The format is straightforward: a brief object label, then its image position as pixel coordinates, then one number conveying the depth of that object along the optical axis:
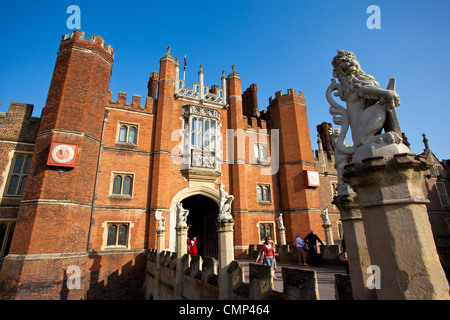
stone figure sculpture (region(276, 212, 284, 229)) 14.82
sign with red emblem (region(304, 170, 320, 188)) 16.65
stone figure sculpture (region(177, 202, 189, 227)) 9.27
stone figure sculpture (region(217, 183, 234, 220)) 5.93
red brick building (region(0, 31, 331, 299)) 10.75
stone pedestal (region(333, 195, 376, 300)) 3.08
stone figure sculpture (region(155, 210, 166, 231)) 11.46
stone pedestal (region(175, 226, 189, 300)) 8.45
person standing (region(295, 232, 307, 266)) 10.48
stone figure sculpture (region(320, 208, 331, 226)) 12.19
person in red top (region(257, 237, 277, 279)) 7.71
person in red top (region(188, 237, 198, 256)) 11.78
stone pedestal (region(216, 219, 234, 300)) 5.56
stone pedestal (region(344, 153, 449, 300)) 2.16
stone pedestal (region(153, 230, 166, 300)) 10.60
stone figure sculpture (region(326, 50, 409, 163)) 2.57
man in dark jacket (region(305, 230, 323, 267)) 10.33
